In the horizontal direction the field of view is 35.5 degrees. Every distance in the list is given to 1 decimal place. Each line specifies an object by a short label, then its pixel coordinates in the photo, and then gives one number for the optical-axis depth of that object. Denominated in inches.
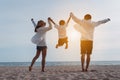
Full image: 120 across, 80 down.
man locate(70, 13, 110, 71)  299.0
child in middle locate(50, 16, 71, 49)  321.9
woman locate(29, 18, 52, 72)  309.4
